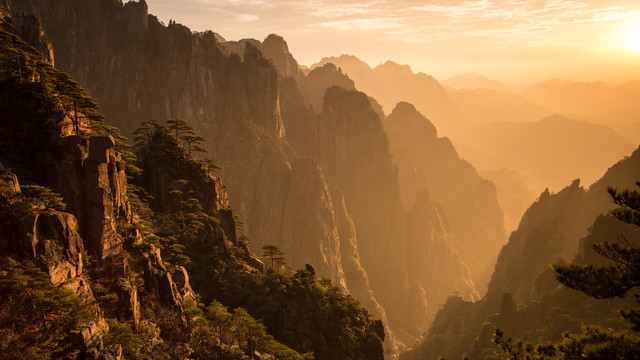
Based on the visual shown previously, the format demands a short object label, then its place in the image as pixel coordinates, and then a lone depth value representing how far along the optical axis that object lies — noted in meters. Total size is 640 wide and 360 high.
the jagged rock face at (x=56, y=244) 20.97
